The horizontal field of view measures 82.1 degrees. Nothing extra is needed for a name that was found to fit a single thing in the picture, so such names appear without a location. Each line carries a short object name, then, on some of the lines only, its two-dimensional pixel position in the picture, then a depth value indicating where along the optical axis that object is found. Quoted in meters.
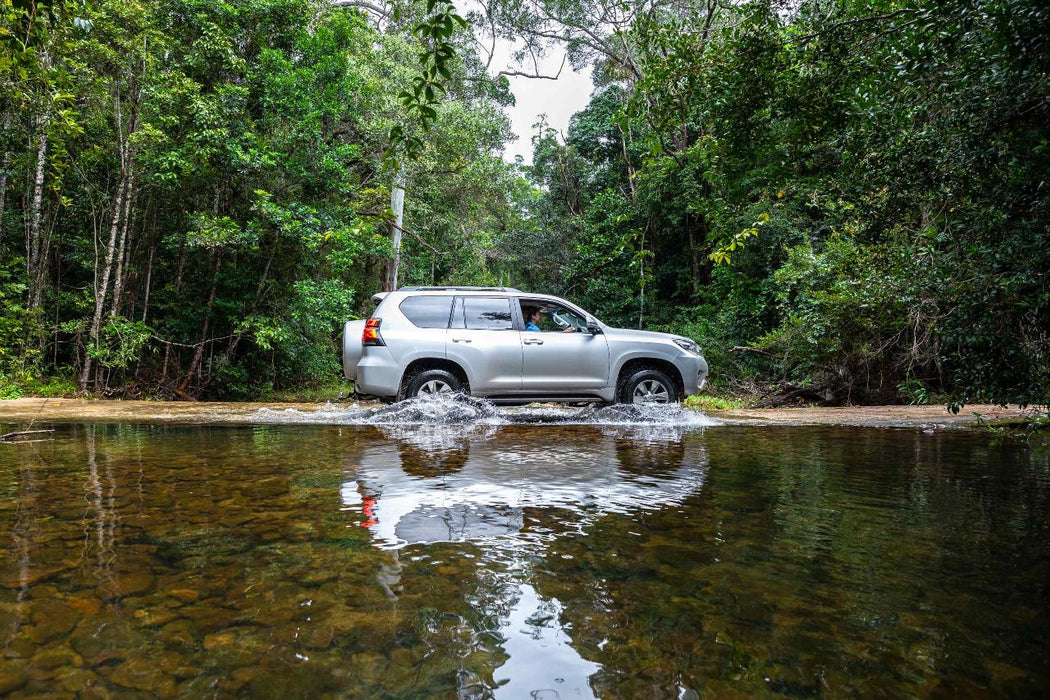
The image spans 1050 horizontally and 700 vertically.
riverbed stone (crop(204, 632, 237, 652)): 1.67
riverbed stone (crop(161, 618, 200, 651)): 1.68
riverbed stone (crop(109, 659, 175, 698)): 1.46
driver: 8.77
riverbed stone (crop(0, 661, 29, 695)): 1.45
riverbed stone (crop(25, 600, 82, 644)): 1.71
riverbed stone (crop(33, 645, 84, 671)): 1.56
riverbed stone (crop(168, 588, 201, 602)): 1.97
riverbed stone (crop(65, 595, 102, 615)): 1.88
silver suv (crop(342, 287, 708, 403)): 8.20
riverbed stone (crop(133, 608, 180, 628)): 1.80
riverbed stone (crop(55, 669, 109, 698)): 1.45
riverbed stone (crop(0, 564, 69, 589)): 2.08
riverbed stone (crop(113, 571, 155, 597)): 2.02
